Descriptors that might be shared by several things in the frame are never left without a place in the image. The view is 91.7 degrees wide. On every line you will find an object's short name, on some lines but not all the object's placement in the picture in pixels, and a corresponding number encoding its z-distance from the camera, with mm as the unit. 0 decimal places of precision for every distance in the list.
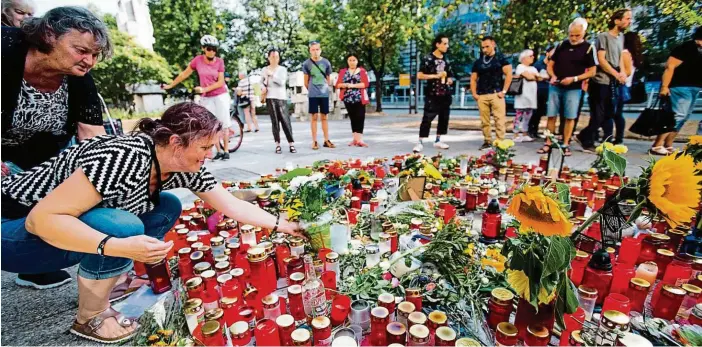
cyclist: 5035
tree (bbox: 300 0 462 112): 17266
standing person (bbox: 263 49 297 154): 5816
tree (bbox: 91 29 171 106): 13133
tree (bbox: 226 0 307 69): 22531
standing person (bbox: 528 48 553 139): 6844
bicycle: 6555
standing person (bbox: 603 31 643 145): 5066
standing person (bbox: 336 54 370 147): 5953
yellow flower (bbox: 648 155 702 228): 865
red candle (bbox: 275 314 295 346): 1192
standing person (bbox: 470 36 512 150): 5254
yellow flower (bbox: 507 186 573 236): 931
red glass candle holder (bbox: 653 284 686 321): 1350
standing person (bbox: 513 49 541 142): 6258
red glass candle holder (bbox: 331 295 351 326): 1417
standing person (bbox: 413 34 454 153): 5379
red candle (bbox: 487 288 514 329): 1266
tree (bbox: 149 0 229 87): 20422
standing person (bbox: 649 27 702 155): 4324
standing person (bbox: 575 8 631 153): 4641
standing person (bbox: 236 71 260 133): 8922
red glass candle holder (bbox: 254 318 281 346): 1262
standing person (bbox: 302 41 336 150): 5883
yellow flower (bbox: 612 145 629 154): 2675
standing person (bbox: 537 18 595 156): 4660
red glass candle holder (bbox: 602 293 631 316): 1267
